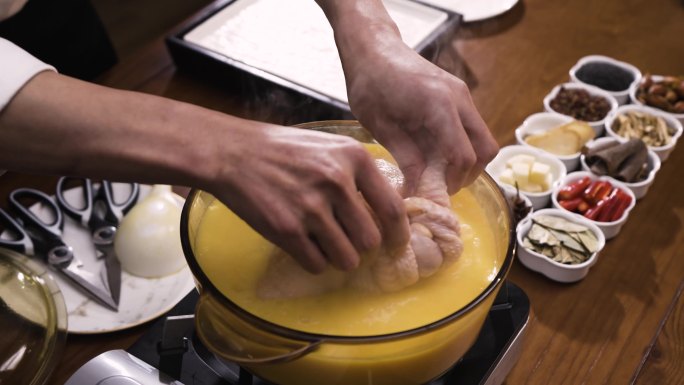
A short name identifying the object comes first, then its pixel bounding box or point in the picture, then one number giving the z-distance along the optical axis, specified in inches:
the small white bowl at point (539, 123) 64.7
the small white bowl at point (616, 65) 70.1
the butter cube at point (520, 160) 60.4
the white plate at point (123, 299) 46.3
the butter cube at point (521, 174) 58.7
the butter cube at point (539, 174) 58.6
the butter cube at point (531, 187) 58.6
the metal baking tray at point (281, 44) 65.4
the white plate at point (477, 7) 79.7
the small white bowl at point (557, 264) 49.3
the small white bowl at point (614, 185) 53.1
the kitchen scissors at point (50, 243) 48.1
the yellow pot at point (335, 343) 27.6
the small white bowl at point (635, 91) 68.8
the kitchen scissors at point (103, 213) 50.0
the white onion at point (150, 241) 48.8
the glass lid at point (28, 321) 40.9
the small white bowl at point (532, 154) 60.4
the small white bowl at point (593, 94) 66.0
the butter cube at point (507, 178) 58.6
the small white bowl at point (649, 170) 57.2
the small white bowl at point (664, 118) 61.9
